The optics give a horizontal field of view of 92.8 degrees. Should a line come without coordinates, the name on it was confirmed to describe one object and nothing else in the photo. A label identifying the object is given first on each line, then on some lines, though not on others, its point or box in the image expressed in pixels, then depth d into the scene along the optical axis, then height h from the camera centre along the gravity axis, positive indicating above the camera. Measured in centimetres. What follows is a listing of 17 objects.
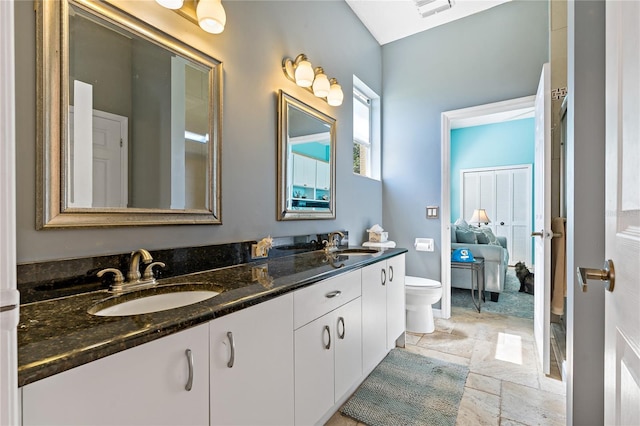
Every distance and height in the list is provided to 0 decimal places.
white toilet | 266 -81
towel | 222 -41
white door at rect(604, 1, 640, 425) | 52 +0
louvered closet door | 569 +20
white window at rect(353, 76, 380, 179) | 323 +89
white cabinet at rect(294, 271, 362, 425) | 130 -65
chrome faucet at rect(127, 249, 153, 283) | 113 -19
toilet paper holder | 319 -34
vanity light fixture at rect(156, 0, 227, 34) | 141 +93
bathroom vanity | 64 -40
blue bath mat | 161 -108
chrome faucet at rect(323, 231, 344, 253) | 232 -24
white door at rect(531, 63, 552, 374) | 205 -7
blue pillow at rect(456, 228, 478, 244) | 376 -31
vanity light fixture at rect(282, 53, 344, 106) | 205 +95
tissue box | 300 -25
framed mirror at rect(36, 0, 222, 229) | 100 +36
